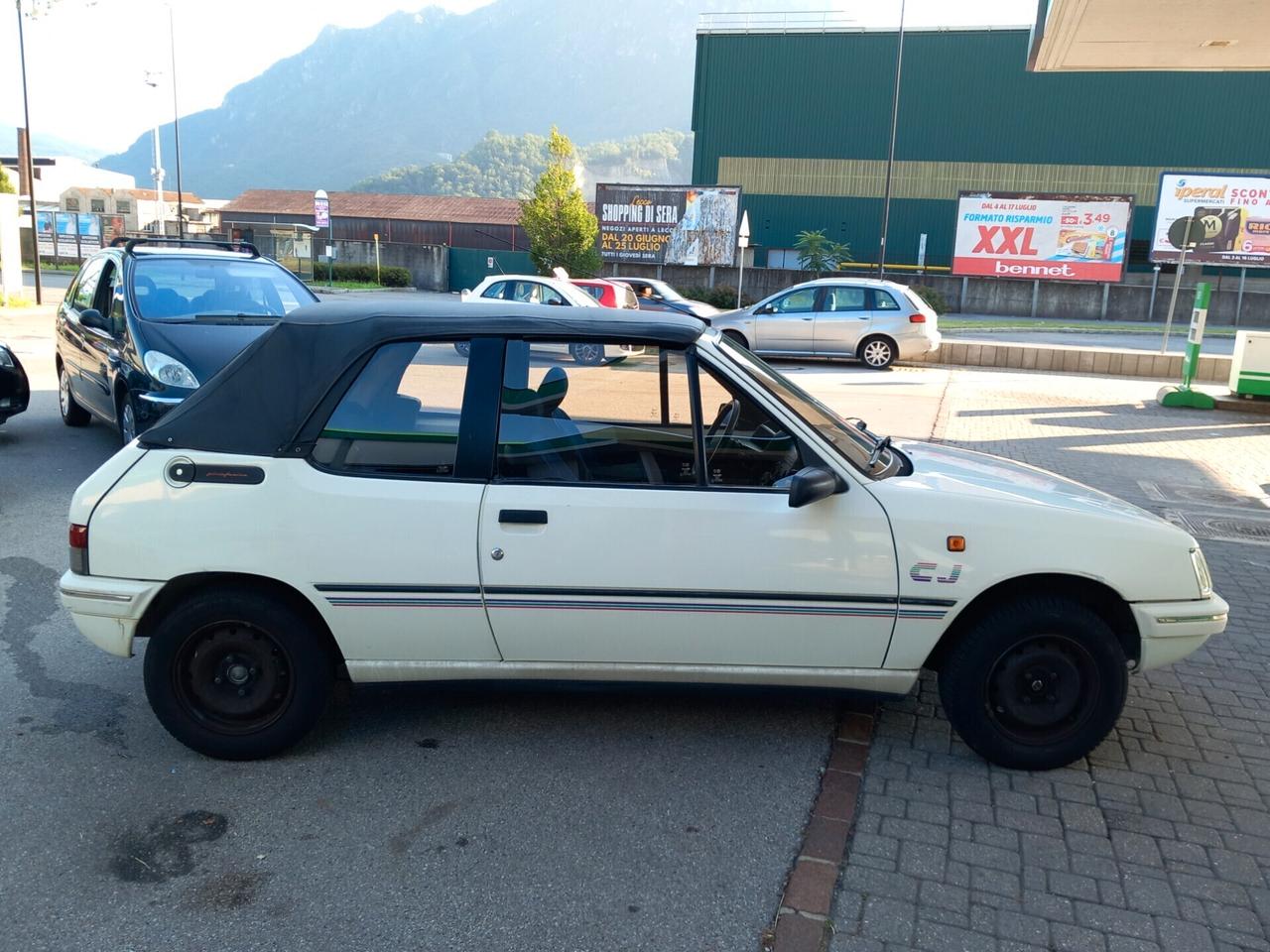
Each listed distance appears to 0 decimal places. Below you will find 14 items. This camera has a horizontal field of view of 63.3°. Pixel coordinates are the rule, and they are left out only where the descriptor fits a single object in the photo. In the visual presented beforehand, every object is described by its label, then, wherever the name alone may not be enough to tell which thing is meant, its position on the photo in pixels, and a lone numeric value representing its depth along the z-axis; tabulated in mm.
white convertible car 3730
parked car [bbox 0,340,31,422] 9289
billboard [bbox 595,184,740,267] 38344
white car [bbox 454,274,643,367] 18188
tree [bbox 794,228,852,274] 39938
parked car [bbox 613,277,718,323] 23103
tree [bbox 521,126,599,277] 37094
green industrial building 44812
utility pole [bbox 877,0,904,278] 33125
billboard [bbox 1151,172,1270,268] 36469
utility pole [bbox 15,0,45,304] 26391
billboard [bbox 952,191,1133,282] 36500
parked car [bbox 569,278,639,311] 20906
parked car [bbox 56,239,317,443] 7844
